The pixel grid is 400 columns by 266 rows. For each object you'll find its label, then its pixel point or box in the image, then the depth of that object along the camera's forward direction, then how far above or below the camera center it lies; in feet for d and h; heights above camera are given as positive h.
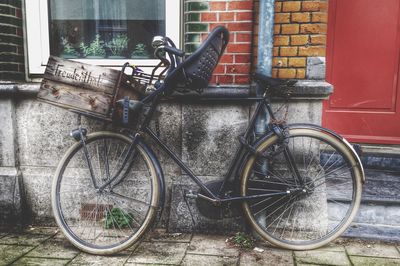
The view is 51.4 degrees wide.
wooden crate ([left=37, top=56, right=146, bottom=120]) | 10.21 -0.74
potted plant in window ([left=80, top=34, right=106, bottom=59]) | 13.01 +0.19
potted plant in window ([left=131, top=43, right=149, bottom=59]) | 12.82 +0.11
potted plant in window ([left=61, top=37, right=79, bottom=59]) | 13.07 +0.14
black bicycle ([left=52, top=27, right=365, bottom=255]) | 10.16 -3.31
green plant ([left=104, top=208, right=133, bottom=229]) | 11.92 -4.64
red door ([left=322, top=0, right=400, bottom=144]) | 14.73 -0.41
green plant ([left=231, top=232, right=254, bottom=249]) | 10.91 -4.81
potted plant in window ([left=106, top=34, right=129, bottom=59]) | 12.96 +0.29
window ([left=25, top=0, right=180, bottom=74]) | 12.66 +0.77
